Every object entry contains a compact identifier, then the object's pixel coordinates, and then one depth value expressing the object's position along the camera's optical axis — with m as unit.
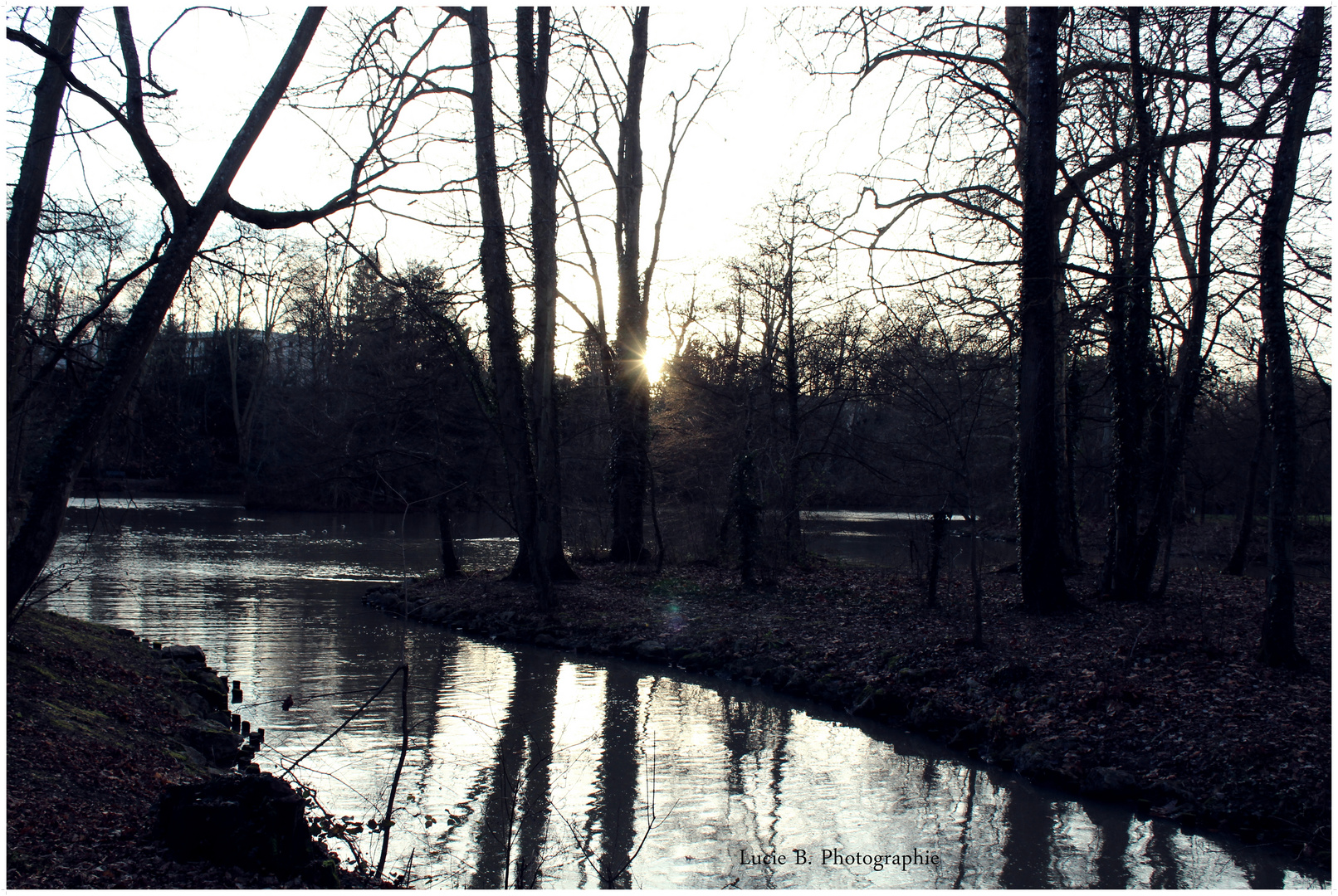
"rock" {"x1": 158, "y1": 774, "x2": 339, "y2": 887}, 4.36
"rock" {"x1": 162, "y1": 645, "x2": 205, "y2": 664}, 10.28
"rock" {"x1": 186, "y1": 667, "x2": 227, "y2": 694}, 9.37
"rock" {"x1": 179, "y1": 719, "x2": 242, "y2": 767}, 7.07
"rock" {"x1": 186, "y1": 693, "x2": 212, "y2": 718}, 8.25
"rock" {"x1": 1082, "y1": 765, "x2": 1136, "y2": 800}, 7.03
